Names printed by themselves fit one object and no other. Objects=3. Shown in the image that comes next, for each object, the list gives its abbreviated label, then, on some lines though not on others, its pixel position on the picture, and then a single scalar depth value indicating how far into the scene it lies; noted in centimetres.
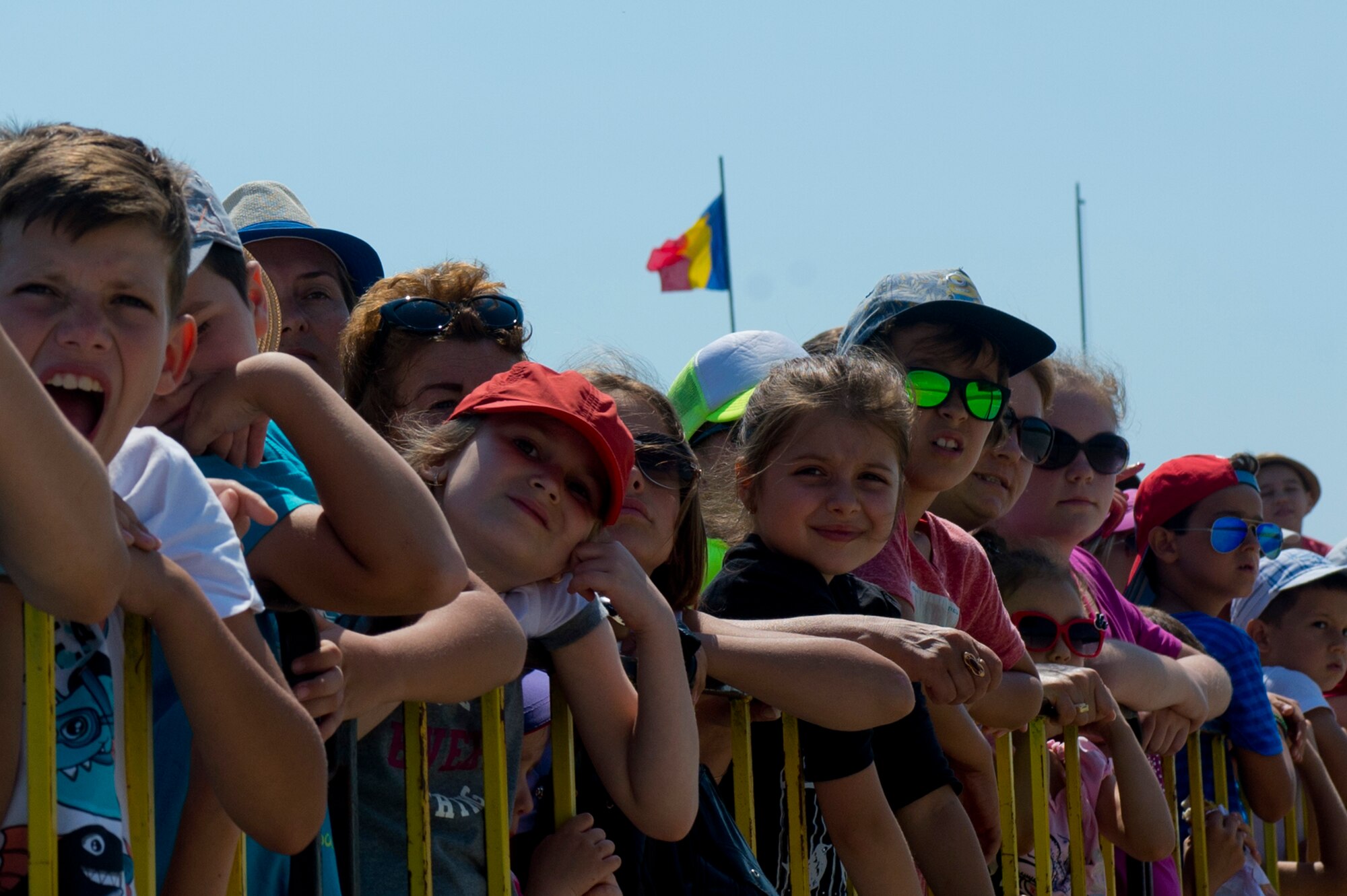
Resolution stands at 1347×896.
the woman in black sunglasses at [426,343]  707
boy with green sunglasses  773
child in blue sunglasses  1117
